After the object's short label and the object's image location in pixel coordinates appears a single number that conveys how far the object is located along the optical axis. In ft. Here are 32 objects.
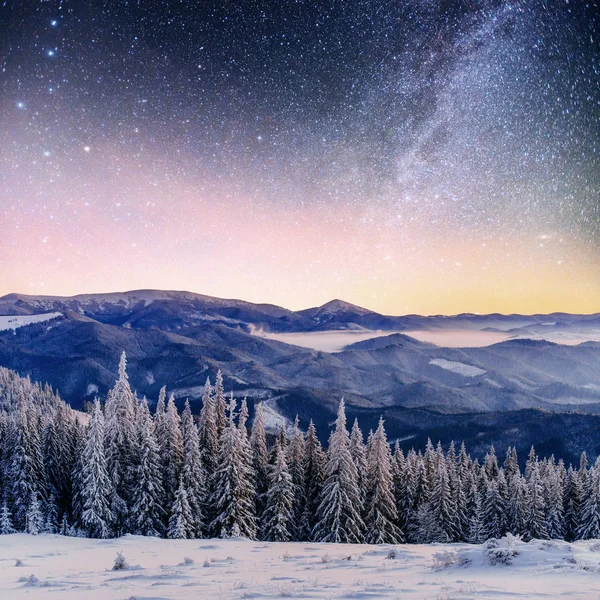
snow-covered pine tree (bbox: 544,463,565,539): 184.75
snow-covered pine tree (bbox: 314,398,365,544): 141.28
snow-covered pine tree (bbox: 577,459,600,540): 173.27
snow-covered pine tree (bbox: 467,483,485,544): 175.52
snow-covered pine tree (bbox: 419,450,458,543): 163.53
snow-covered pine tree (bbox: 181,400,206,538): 138.21
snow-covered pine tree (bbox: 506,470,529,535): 175.01
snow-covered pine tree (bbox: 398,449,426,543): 176.35
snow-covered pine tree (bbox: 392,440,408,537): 181.47
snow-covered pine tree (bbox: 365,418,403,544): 151.67
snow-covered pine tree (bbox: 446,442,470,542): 173.47
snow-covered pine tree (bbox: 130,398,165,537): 133.69
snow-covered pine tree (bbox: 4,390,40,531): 153.48
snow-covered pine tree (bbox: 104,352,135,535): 136.56
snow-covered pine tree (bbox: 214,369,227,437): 169.48
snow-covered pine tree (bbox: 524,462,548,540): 171.63
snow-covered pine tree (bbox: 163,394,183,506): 146.58
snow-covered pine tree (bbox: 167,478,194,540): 130.21
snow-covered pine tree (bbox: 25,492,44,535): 145.72
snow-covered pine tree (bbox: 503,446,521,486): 222.89
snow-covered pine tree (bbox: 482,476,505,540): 176.04
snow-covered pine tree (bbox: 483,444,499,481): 228.22
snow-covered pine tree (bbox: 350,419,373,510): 157.83
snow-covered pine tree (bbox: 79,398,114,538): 130.82
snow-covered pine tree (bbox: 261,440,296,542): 141.79
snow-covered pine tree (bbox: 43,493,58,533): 154.54
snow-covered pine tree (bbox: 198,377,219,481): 158.06
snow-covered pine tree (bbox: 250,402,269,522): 159.84
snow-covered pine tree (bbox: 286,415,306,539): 158.92
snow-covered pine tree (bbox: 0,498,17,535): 144.15
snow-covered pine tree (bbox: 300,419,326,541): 160.35
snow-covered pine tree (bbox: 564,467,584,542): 191.31
